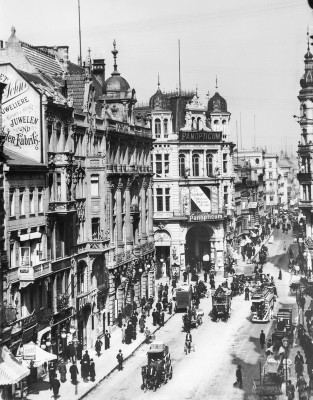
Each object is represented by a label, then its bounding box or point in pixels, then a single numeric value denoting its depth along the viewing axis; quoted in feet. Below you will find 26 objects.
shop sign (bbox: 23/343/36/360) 145.28
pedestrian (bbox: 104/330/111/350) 181.78
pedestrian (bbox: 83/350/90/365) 153.79
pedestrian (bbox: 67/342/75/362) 167.63
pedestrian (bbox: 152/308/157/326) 204.44
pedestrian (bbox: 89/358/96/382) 150.92
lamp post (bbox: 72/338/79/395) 175.06
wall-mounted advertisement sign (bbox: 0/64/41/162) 167.02
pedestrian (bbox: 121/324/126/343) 188.27
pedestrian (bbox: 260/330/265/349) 174.40
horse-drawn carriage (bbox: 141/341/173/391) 143.74
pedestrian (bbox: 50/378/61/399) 139.13
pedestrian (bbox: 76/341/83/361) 170.24
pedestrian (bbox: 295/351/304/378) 142.53
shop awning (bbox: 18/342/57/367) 145.38
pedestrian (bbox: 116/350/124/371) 160.25
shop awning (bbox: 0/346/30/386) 131.54
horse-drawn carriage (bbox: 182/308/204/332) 195.00
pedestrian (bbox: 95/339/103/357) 173.99
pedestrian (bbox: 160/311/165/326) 204.96
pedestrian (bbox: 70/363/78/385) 146.51
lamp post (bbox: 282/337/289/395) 161.06
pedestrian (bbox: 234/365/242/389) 141.90
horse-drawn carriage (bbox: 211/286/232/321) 208.74
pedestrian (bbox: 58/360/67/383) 151.23
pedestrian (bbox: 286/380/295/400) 126.52
